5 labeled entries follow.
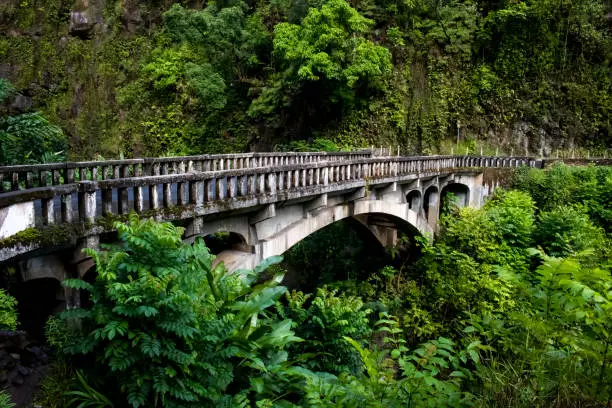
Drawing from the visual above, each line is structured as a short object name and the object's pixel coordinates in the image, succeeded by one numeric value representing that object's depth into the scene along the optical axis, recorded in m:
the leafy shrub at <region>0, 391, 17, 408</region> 4.14
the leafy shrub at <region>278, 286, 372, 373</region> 8.20
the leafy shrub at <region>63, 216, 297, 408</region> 4.42
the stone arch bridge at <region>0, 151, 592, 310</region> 5.27
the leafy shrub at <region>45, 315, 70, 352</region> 4.97
